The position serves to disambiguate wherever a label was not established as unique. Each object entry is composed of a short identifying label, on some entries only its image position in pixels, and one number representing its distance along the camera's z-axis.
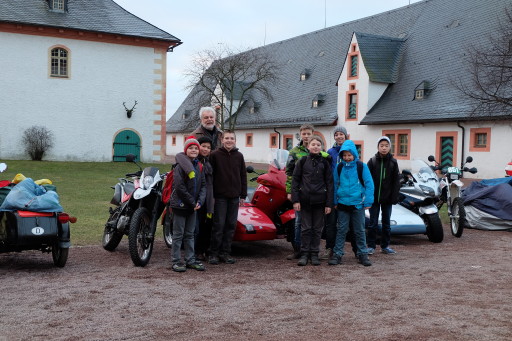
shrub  27.92
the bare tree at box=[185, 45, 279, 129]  35.84
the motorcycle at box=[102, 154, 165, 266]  6.69
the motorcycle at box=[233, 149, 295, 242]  7.80
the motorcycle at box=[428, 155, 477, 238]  10.07
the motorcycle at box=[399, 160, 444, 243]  9.25
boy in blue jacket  7.39
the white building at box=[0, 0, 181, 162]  27.55
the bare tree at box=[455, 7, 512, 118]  18.08
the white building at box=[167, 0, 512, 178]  28.06
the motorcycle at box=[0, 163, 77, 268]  6.12
